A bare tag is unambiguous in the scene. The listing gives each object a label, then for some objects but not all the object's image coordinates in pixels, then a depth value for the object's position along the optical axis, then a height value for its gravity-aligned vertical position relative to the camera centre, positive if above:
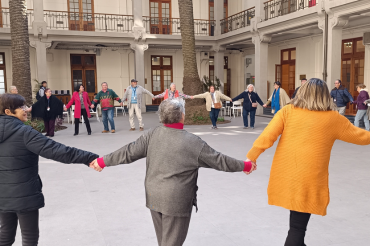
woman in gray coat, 2.43 -0.56
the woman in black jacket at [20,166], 2.59 -0.58
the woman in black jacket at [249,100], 12.05 -0.52
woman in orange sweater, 2.66 -0.48
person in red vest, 11.89 -0.24
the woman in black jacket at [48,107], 10.16 -0.57
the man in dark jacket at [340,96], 10.87 -0.37
